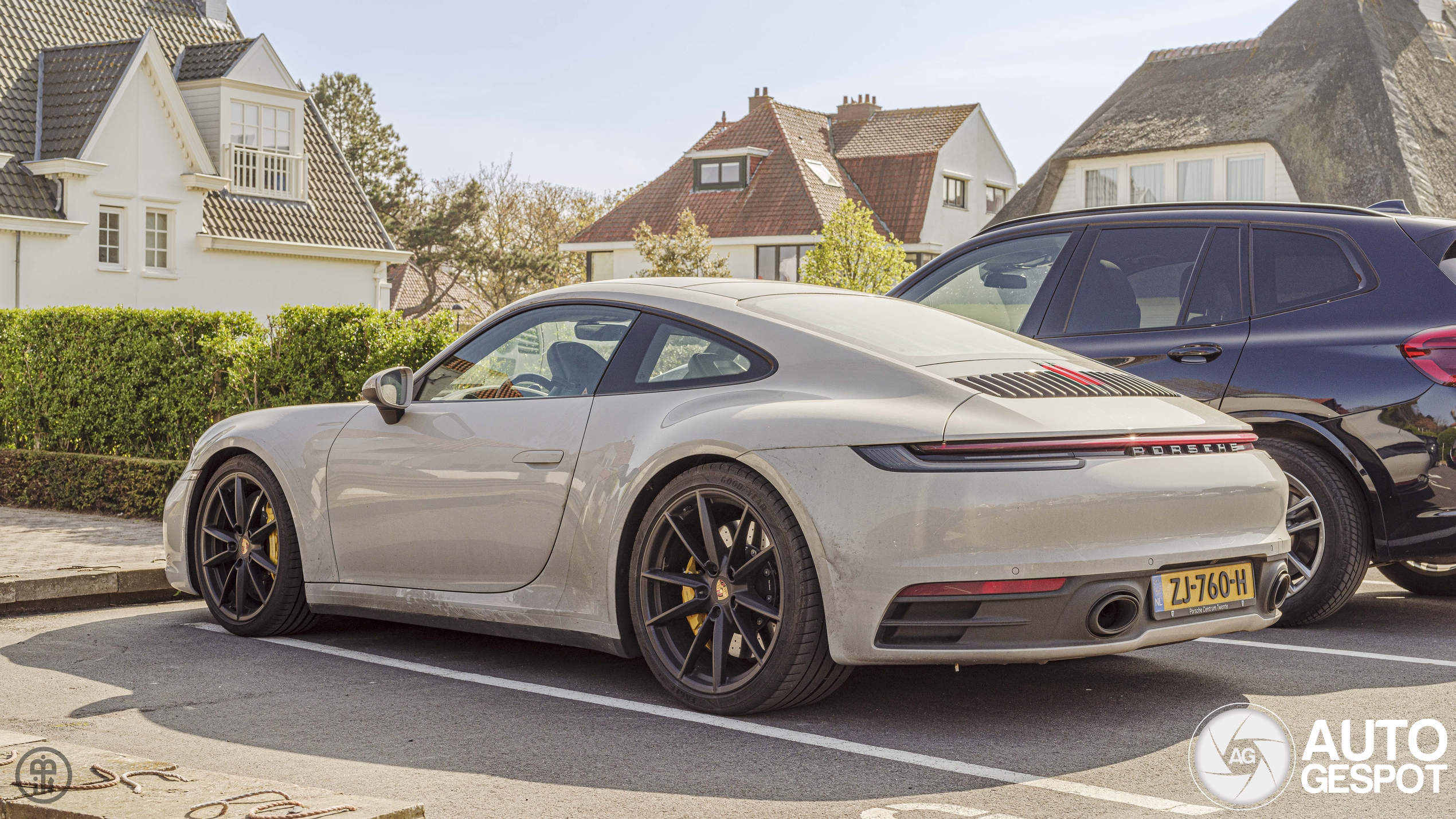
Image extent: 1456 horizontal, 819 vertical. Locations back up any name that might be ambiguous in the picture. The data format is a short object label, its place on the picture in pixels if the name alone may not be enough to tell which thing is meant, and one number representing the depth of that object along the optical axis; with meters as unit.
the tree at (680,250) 47.47
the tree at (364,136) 61.25
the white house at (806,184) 52.44
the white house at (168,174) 27.47
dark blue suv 6.21
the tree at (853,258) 40.72
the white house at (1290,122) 31.48
